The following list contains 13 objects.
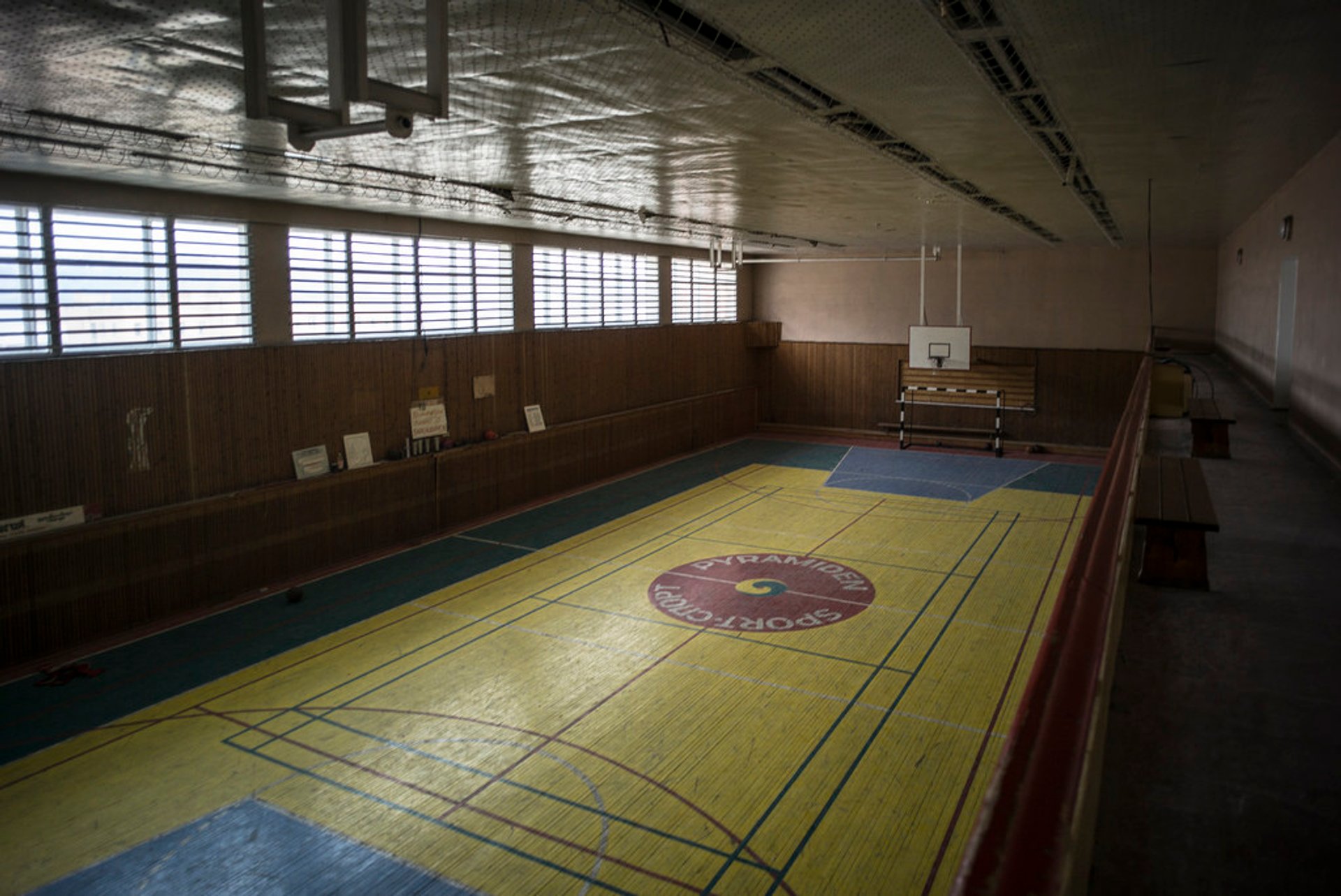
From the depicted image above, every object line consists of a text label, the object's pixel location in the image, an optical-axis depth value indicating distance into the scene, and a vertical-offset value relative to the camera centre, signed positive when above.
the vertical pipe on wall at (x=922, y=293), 17.58 +1.28
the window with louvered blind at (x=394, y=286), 11.28 +1.00
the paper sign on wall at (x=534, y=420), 14.11 -0.98
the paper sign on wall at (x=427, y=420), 12.02 -0.84
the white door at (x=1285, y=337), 9.26 +0.17
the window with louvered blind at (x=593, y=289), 15.70 +1.27
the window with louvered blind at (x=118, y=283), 8.41 +0.77
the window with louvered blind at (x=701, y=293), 20.19 +1.47
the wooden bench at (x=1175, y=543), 4.02 -0.85
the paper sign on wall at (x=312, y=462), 10.44 -1.22
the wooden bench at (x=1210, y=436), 6.86 -0.63
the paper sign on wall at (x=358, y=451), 11.05 -1.15
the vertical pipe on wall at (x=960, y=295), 17.30 +1.24
